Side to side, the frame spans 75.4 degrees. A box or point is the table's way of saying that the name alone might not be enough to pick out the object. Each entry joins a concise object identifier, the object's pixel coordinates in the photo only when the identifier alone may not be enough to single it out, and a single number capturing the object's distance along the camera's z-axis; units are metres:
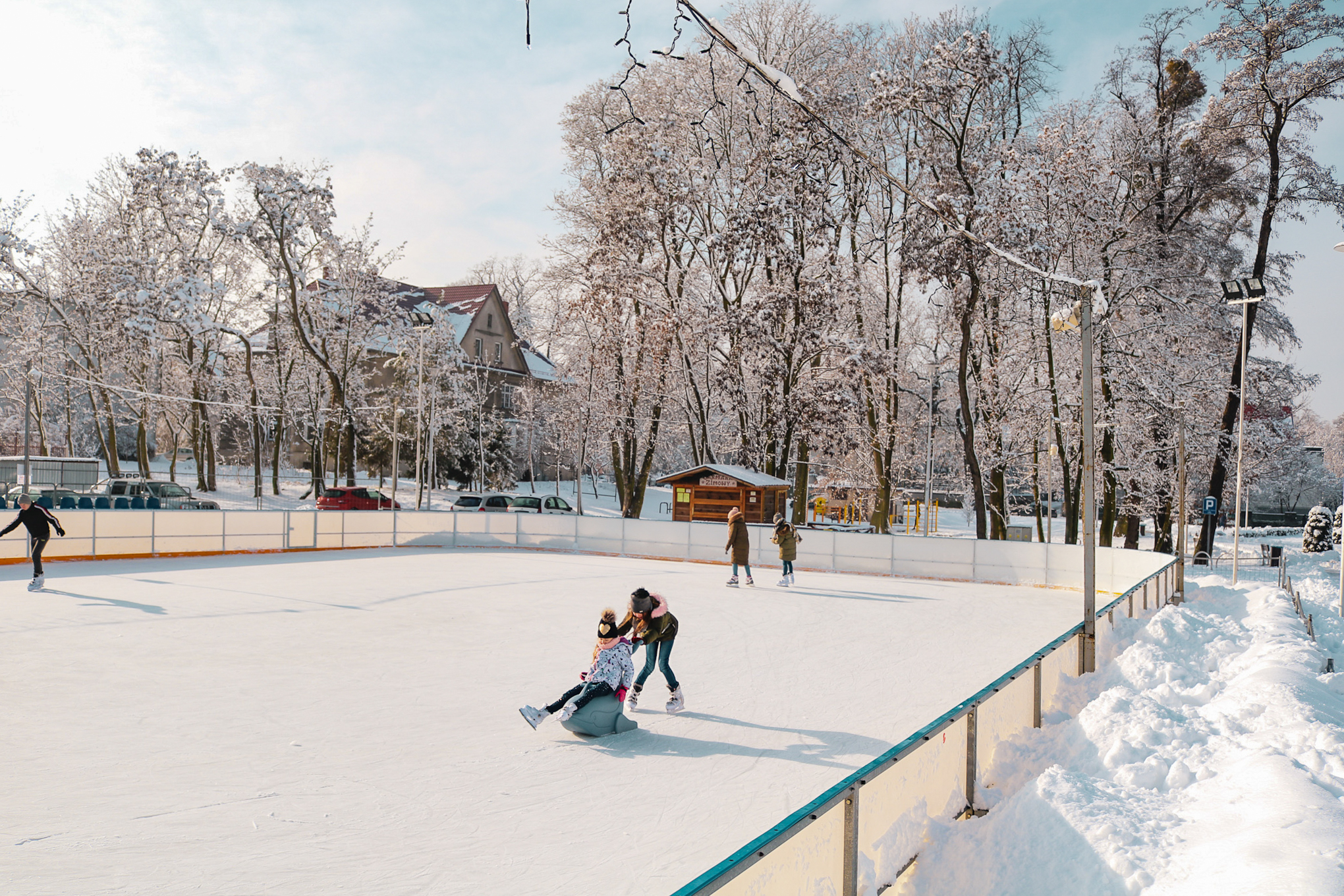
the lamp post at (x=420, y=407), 34.88
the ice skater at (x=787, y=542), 19.00
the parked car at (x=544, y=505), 33.69
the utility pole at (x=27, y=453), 28.75
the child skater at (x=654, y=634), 8.08
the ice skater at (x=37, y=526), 15.26
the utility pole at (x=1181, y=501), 18.38
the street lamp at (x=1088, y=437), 10.57
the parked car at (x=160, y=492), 30.59
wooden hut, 26.86
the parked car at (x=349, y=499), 33.47
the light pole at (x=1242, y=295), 22.02
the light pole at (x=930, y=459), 33.38
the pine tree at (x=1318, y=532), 33.97
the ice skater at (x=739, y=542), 18.72
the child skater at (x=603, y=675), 7.56
